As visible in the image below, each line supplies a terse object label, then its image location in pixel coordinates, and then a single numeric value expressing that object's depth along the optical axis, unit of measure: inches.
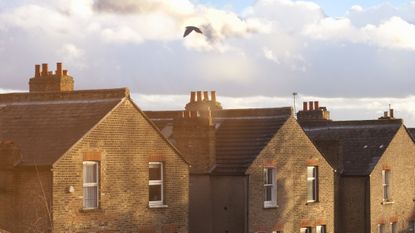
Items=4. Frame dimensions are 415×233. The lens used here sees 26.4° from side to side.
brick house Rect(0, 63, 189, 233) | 1127.6
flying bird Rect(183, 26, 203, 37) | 1280.3
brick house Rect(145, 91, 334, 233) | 1423.5
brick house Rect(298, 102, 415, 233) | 1729.8
